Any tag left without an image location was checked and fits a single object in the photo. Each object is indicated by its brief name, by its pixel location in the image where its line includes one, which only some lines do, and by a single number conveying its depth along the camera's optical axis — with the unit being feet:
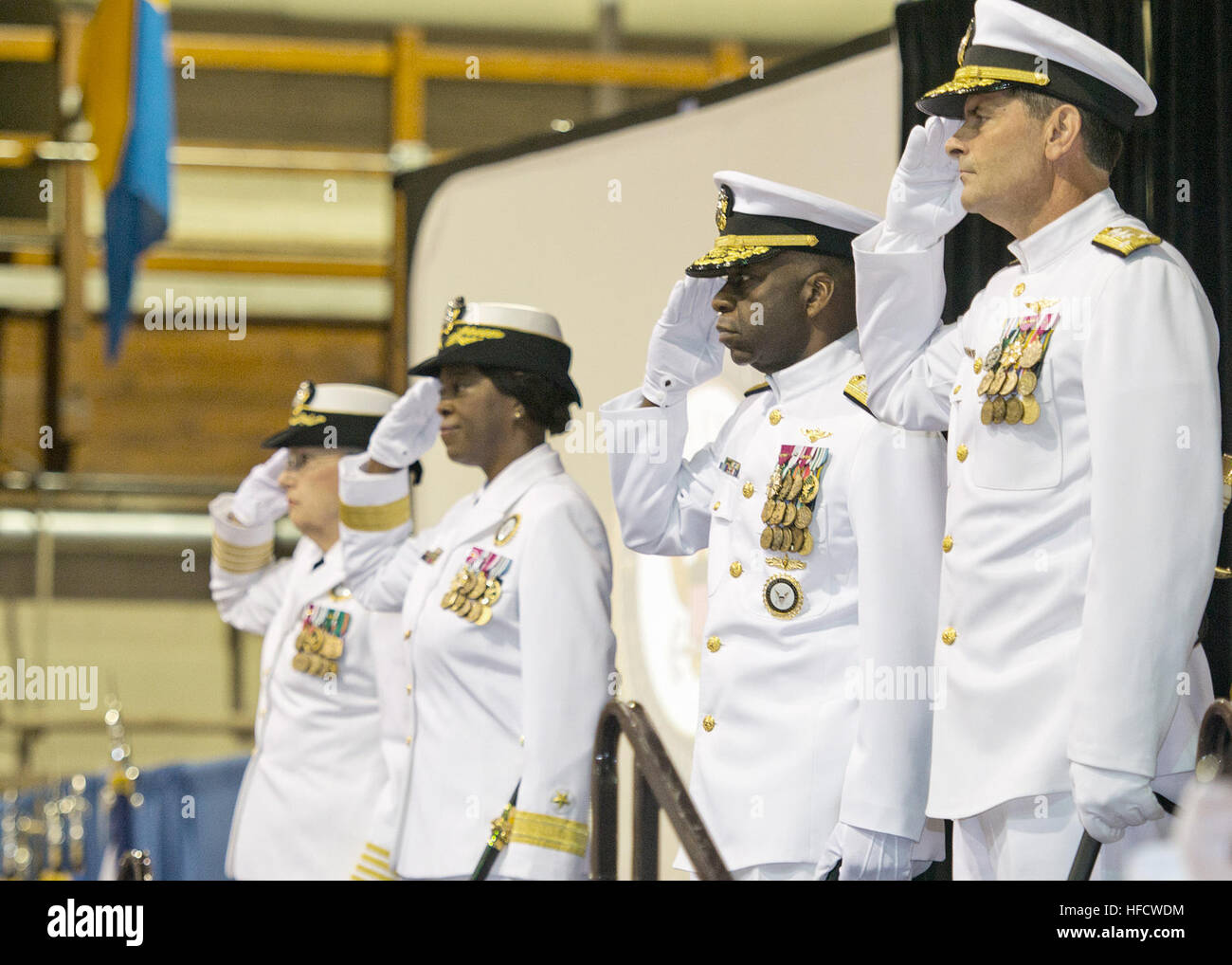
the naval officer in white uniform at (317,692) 23.90
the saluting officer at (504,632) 17.66
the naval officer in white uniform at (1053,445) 12.14
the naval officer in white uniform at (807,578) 14.39
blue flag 39.40
